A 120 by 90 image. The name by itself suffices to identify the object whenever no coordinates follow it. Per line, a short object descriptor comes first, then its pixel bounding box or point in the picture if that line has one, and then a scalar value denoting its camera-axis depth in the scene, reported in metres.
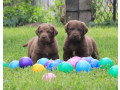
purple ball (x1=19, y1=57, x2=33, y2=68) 4.92
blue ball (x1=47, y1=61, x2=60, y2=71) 4.53
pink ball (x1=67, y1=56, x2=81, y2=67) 4.85
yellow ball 4.40
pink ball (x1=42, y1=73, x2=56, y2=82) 3.69
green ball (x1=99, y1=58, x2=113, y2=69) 4.70
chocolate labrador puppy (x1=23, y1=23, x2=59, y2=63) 5.61
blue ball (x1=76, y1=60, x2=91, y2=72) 4.38
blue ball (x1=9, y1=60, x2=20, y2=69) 4.94
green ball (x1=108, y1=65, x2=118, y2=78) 4.05
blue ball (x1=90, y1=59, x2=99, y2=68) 4.84
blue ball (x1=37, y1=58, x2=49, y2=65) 4.97
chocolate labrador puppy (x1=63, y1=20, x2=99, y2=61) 5.43
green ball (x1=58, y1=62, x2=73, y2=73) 4.34
